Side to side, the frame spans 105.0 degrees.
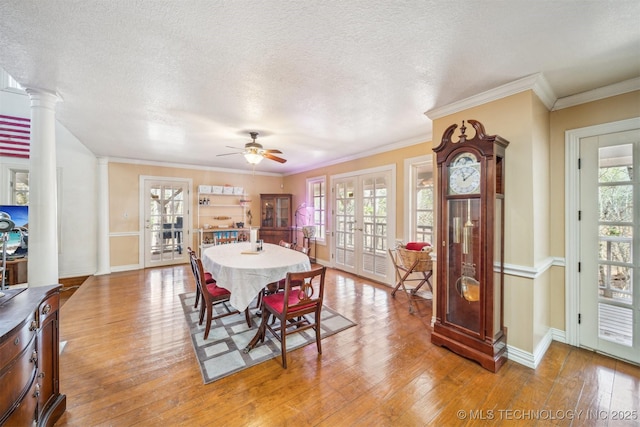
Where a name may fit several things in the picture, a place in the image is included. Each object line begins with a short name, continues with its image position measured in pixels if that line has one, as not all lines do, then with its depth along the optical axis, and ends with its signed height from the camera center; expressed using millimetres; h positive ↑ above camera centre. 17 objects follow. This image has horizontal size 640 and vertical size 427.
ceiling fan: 3359 +846
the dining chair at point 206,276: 2824 -824
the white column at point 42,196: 2104 +159
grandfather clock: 2070 -320
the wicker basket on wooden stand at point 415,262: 3234 -661
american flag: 4117 +1330
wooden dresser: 1096 -753
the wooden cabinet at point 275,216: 6648 -83
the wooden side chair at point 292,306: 2094 -857
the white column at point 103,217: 4969 -67
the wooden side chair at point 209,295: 2514 -864
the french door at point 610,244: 2121 -296
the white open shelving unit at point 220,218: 6109 -127
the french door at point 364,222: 4348 -192
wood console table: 3973 -944
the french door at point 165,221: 5547 -173
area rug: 2094 -1292
